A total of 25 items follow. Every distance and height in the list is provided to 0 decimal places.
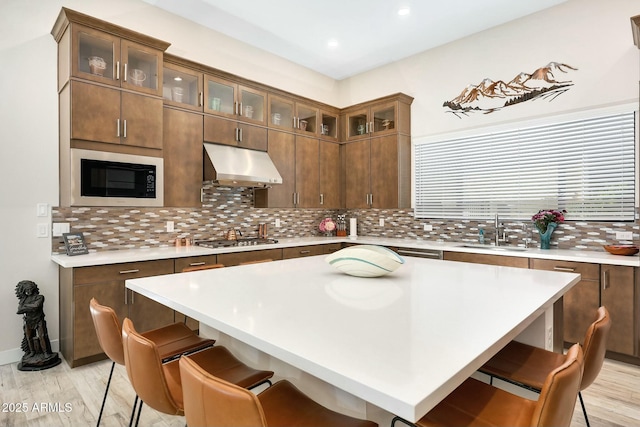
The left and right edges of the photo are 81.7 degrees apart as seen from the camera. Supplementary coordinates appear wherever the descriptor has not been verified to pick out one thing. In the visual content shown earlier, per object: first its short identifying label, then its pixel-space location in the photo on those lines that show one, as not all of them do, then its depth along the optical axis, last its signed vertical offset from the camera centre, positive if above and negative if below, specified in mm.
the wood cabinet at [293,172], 4617 +529
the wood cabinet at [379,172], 4809 +532
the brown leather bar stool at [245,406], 859 -516
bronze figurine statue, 2879 -947
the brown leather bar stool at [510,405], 938 -651
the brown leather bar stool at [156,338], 1597 -657
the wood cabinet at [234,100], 4023 +1284
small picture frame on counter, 3135 -271
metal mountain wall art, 3792 +1332
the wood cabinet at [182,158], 3658 +556
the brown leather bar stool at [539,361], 1488 -666
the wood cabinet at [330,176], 5195 +514
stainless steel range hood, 3852 +499
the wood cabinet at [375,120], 4832 +1258
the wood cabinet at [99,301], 2852 -736
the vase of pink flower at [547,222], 3615 -107
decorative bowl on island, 2018 -275
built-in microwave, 3020 +288
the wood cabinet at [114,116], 3000 +825
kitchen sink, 3822 -391
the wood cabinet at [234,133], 3984 +895
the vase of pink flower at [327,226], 5316 -205
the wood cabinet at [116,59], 3027 +1335
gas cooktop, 3879 -333
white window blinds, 3465 +425
